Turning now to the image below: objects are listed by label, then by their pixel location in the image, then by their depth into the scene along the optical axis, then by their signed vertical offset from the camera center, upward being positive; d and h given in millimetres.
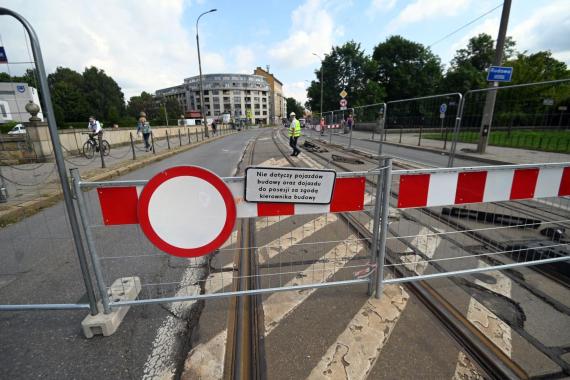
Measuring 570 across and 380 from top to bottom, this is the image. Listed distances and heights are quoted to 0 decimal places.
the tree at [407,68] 46969 +8255
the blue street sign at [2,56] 2354 +567
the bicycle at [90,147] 12477 -1146
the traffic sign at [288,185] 2084 -505
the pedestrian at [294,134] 12273 -686
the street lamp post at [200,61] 24783 +5315
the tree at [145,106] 91875 +5105
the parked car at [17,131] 8469 -248
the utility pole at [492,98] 7977 +482
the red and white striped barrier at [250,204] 2043 -660
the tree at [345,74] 49312 +7912
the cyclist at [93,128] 12623 -309
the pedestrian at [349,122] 15195 -253
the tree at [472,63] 39562 +8629
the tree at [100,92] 69400 +7390
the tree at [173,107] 93438 +4459
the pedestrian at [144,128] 15070 -386
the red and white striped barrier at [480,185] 2383 -621
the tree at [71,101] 58688 +4584
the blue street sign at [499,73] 9664 +1448
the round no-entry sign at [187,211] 2000 -672
